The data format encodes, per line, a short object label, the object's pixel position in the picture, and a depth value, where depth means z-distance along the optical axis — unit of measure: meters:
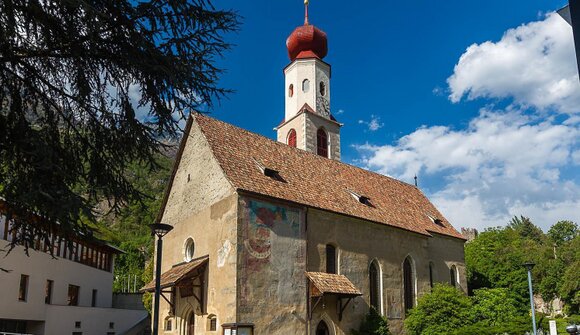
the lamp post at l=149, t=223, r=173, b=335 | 13.35
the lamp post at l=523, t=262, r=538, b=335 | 20.00
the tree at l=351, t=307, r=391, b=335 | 24.19
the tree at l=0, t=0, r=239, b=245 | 8.05
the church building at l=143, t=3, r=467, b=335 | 20.92
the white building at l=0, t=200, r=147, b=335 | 24.88
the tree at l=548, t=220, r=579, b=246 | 81.56
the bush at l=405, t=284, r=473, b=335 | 24.58
